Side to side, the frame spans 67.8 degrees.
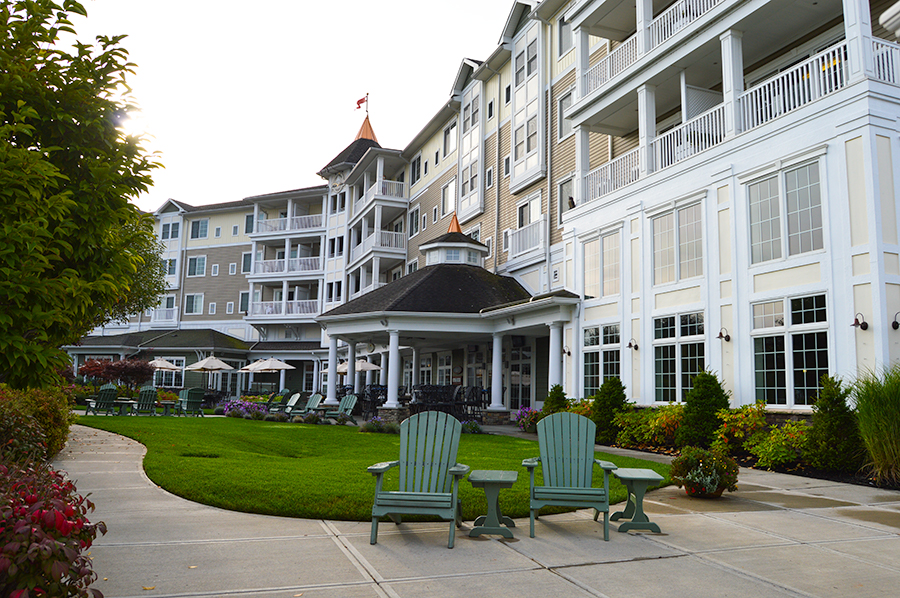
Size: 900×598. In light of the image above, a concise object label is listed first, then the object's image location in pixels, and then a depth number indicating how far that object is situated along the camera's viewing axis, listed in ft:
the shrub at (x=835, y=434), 33.30
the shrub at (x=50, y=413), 33.29
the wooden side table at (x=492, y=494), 19.74
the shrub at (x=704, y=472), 26.71
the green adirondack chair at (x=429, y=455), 20.43
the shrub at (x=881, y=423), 30.40
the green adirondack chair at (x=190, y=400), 83.61
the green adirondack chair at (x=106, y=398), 75.36
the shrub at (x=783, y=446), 36.06
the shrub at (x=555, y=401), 58.44
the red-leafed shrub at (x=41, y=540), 9.54
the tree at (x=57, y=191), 15.81
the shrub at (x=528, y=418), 63.29
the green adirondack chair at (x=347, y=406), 72.49
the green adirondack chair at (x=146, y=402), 78.23
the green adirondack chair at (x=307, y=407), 75.72
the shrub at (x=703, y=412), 42.22
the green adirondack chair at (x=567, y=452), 21.33
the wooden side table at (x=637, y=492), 20.66
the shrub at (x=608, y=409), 51.88
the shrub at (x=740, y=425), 39.86
